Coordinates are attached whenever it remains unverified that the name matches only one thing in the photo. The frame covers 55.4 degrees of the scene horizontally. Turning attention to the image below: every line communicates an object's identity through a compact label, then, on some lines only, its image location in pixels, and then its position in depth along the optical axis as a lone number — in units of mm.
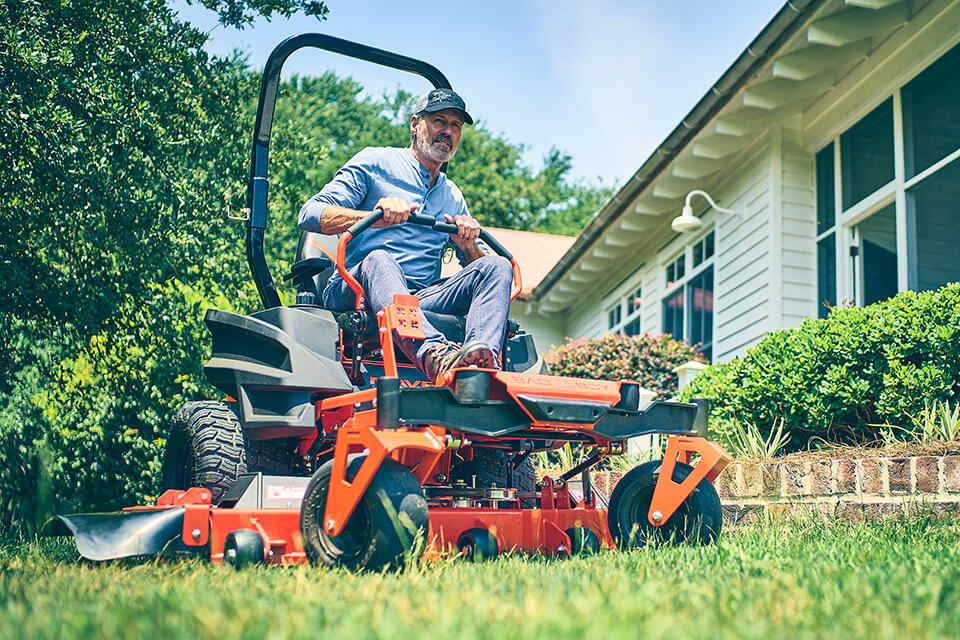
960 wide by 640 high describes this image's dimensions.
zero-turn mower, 2949
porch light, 8930
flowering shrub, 10805
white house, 7066
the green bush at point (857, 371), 5453
